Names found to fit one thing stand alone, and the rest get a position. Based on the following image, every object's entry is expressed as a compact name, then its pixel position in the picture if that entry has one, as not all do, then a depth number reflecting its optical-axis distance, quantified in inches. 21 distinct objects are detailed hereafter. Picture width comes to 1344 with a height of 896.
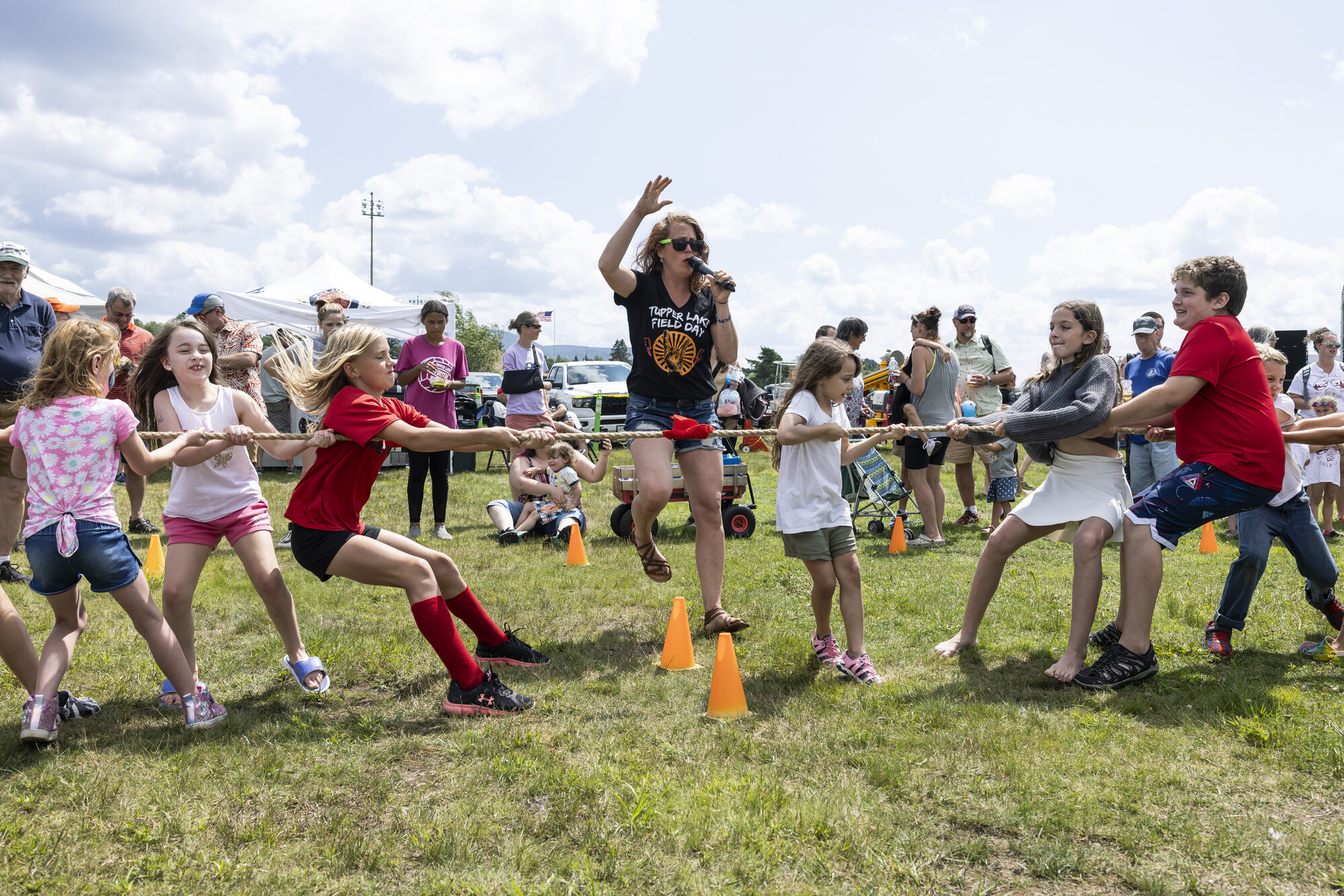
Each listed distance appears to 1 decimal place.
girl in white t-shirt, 177.6
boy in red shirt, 167.2
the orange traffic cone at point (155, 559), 273.1
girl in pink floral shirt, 141.6
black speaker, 688.4
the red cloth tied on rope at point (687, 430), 198.2
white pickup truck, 895.1
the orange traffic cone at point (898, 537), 318.7
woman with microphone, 201.8
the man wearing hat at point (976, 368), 364.2
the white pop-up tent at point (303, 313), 605.6
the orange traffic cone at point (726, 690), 153.5
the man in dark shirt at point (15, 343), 237.1
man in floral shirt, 302.4
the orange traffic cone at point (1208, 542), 313.7
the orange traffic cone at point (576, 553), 290.7
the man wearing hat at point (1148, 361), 296.2
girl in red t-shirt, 153.5
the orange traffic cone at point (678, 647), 181.3
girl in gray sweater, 175.0
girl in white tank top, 157.9
